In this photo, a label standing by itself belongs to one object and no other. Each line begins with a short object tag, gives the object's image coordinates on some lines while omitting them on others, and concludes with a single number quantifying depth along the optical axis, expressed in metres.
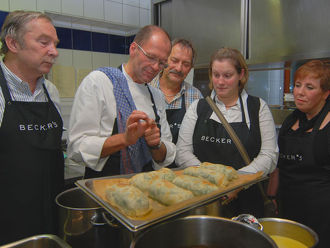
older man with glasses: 1.16
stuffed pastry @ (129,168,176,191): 0.94
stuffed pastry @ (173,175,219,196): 0.92
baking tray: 0.65
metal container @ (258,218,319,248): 0.80
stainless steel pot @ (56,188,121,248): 0.74
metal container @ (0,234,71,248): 0.70
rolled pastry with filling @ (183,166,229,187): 1.01
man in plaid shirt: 1.75
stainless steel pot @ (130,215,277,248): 0.70
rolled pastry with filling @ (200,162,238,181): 1.08
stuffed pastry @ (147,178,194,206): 0.84
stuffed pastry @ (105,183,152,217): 0.75
